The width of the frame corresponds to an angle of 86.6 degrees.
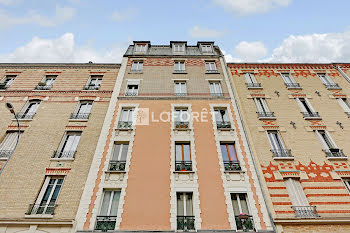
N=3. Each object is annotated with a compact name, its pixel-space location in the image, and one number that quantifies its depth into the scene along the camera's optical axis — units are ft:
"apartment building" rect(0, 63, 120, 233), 27.20
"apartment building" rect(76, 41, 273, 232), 25.99
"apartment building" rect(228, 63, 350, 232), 27.25
